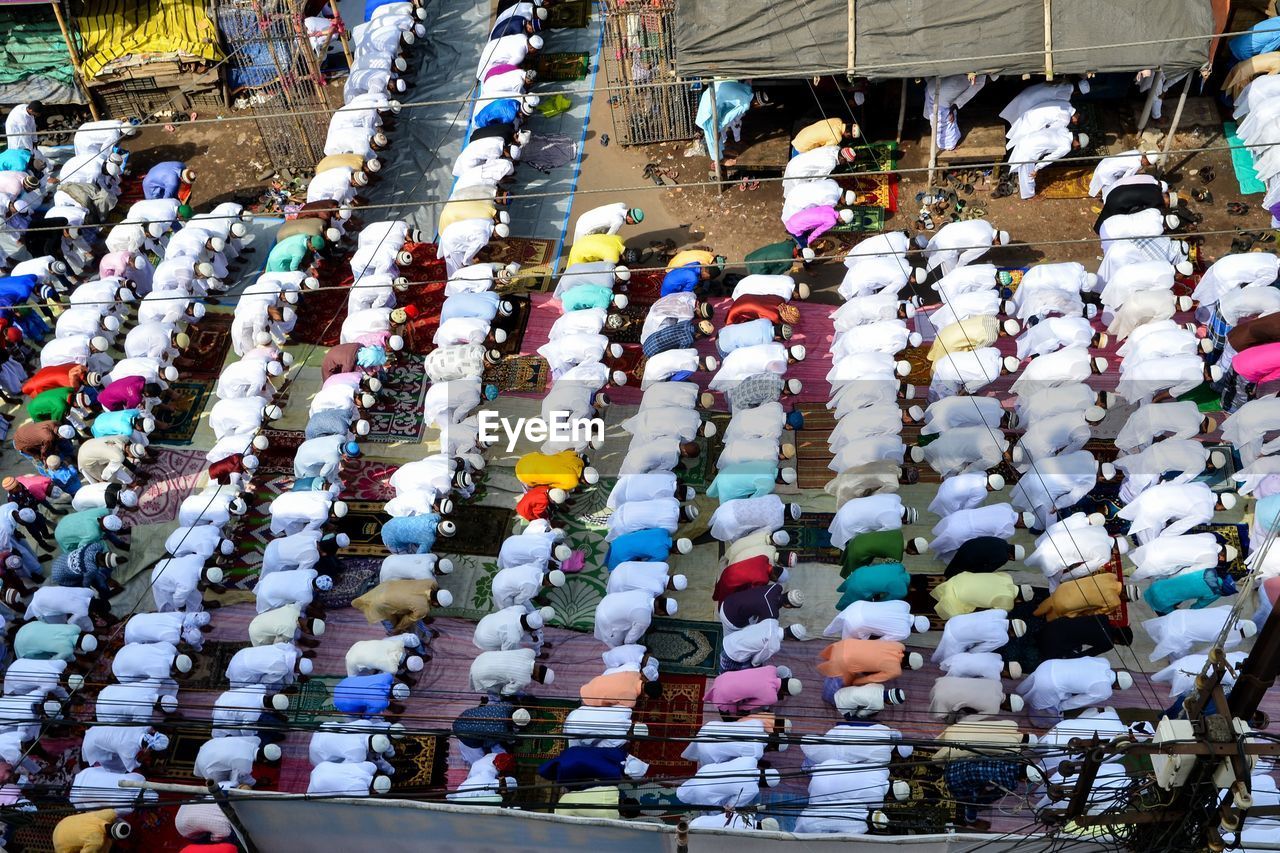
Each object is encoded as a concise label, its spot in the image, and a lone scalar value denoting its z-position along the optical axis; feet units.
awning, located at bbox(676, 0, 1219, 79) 48.01
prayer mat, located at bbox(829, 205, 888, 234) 49.98
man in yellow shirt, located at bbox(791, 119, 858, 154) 49.75
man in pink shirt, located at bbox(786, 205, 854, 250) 48.01
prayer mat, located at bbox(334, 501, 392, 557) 43.86
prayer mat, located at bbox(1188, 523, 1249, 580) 39.60
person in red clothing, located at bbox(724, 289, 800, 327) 45.60
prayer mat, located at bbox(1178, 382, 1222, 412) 43.52
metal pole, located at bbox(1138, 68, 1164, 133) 49.34
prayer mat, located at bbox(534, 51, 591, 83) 57.36
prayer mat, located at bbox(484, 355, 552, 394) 47.24
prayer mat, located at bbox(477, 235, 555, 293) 50.44
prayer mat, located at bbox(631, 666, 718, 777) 37.68
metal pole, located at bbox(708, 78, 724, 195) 50.01
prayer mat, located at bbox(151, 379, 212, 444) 48.16
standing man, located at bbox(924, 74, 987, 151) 49.65
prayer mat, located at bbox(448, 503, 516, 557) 43.52
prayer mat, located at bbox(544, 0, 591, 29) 59.21
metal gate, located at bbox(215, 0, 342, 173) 55.31
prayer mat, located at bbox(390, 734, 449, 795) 38.40
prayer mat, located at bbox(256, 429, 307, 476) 46.24
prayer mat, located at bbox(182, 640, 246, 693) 41.52
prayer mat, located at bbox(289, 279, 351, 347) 50.08
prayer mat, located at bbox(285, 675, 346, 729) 39.91
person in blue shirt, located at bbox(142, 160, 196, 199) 54.13
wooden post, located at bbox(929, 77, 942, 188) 49.24
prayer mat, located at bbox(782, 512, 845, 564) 41.78
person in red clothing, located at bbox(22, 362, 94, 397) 47.73
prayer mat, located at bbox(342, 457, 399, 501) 45.29
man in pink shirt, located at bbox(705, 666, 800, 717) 37.19
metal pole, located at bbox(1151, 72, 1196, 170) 48.52
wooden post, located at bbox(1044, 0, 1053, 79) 48.06
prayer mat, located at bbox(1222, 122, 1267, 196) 49.21
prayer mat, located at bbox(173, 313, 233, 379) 50.08
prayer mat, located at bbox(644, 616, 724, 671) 40.01
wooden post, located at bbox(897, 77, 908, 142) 51.19
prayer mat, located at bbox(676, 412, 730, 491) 44.01
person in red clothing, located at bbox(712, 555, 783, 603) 39.14
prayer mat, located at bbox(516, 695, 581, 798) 38.11
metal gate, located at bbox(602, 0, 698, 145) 52.49
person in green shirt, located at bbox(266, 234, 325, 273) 50.03
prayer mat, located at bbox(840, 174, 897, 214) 50.78
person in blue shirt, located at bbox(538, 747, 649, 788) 35.94
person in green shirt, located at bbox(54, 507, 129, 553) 43.75
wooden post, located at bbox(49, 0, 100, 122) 57.25
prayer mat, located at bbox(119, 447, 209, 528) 46.14
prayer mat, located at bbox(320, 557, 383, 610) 42.65
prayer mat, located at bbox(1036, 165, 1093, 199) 50.34
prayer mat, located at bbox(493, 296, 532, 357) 48.32
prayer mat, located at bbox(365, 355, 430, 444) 46.65
